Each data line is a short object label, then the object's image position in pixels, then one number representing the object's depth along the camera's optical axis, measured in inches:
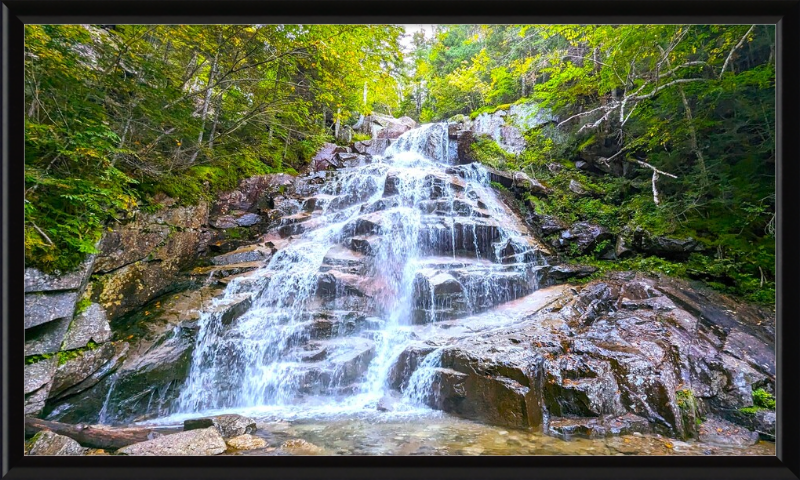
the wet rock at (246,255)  272.2
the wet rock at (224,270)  246.7
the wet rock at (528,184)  362.6
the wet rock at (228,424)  136.6
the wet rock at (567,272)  264.2
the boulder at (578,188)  340.8
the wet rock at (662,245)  237.5
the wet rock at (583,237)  291.4
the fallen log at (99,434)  119.1
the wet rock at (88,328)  155.4
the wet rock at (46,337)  137.3
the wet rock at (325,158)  481.9
